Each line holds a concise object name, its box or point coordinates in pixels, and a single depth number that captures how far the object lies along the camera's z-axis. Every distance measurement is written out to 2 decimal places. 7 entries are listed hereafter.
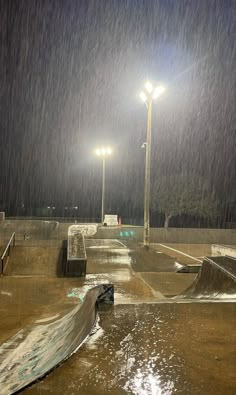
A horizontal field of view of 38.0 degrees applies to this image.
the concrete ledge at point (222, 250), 14.39
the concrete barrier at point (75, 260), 11.02
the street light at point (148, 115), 17.11
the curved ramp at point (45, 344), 3.37
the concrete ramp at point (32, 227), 25.55
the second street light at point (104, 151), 31.24
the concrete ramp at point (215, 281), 6.97
